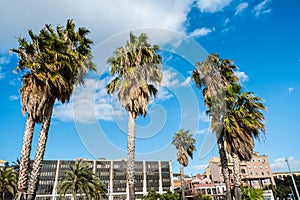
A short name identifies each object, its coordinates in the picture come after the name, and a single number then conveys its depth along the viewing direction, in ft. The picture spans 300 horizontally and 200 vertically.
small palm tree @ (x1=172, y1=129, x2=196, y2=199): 120.98
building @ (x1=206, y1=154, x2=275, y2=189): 215.72
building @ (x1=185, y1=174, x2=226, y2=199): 188.32
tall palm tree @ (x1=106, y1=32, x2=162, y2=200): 45.47
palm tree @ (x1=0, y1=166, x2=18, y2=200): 109.40
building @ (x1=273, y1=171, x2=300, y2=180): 288.71
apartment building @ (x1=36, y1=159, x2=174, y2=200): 249.73
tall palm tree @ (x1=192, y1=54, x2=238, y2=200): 54.34
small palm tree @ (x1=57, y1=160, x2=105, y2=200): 107.34
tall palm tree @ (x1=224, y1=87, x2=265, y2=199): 49.44
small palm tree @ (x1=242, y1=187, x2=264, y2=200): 48.55
